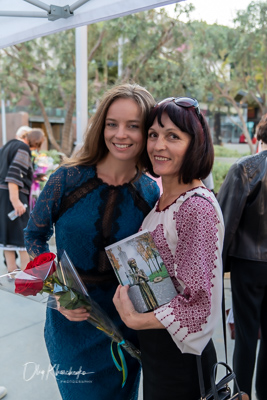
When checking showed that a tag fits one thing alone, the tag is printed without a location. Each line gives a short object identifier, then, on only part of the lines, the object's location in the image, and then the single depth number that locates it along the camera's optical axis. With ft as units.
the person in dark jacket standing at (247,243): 7.89
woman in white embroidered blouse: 4.22
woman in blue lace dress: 5.45
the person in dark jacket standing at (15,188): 15.37
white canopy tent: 6.95
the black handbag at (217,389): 4.42
